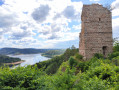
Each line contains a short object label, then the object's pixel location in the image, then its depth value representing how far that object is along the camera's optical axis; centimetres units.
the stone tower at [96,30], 1295
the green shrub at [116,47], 1345
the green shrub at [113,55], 1214
